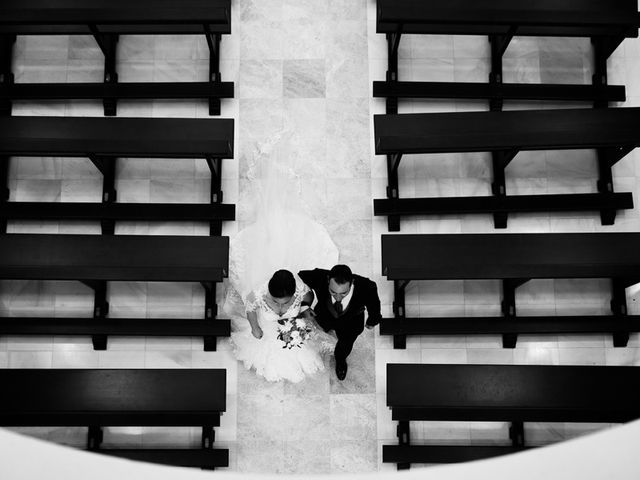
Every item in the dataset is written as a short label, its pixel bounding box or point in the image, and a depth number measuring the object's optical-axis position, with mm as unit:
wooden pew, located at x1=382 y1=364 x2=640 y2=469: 3775
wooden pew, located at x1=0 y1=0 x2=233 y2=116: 4195
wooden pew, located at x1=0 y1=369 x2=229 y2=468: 3777
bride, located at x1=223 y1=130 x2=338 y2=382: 4109
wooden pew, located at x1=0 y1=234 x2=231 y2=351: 3842
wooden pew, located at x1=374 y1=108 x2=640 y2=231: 4020
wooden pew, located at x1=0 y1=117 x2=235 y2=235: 4008
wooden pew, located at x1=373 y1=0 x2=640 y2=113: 4191
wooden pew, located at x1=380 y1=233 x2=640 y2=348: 3893
